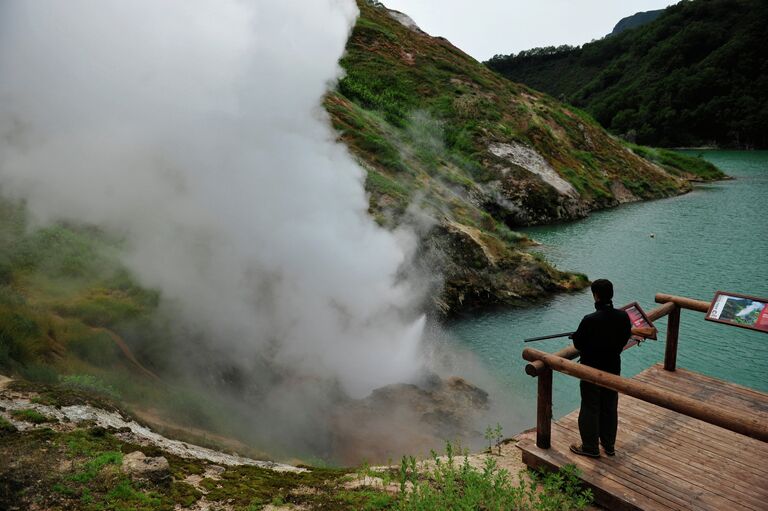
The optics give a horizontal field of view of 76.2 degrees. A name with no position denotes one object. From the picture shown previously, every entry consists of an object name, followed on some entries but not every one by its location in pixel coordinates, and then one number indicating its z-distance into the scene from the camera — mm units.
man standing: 4633
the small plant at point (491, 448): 5759
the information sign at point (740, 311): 5547
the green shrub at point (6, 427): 4414
